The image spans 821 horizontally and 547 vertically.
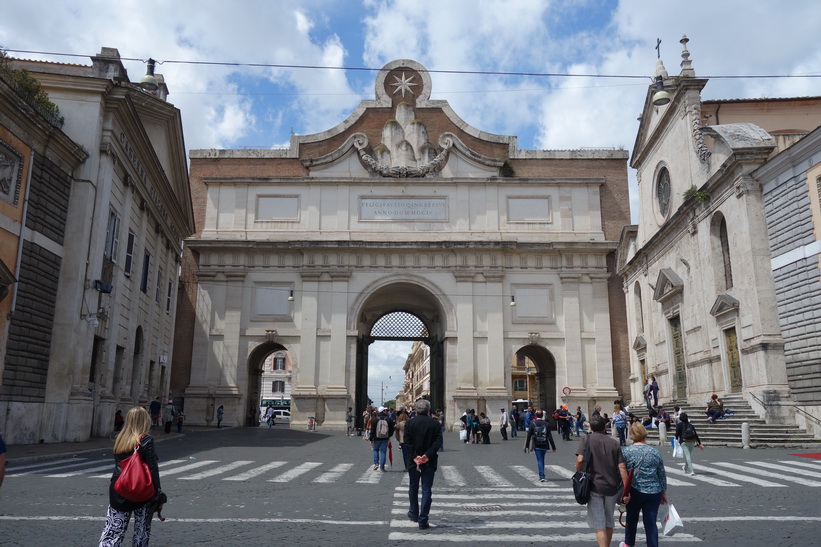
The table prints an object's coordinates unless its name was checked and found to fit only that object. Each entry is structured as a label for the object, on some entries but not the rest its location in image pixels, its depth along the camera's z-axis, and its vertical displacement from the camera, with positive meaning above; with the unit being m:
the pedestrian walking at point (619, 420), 16.70 -0.11
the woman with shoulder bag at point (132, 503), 5.26 -0.64
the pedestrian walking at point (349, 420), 31.59 -0.24
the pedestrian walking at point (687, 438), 13.14 -0.44
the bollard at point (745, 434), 17.72 -0.47
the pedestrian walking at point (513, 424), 29.84 -0.38
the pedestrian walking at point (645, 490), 6.27 -0.68
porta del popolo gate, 34.16 +8.13
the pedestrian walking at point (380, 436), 14.95 -0.46
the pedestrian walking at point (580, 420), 27.98 -0.19
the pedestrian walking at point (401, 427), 14.56 -0.27
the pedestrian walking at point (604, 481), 6.38 -0.62
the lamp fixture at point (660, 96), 21.07 +10.01
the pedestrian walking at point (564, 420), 25.58 -0.17
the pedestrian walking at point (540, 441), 12.71 -0.48
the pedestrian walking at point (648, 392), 26.30 +0.90
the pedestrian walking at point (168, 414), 26.88 +0.02
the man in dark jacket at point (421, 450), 8.30 -0.44
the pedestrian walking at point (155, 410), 26.48 +0.17
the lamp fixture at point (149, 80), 17.60 +9.10
